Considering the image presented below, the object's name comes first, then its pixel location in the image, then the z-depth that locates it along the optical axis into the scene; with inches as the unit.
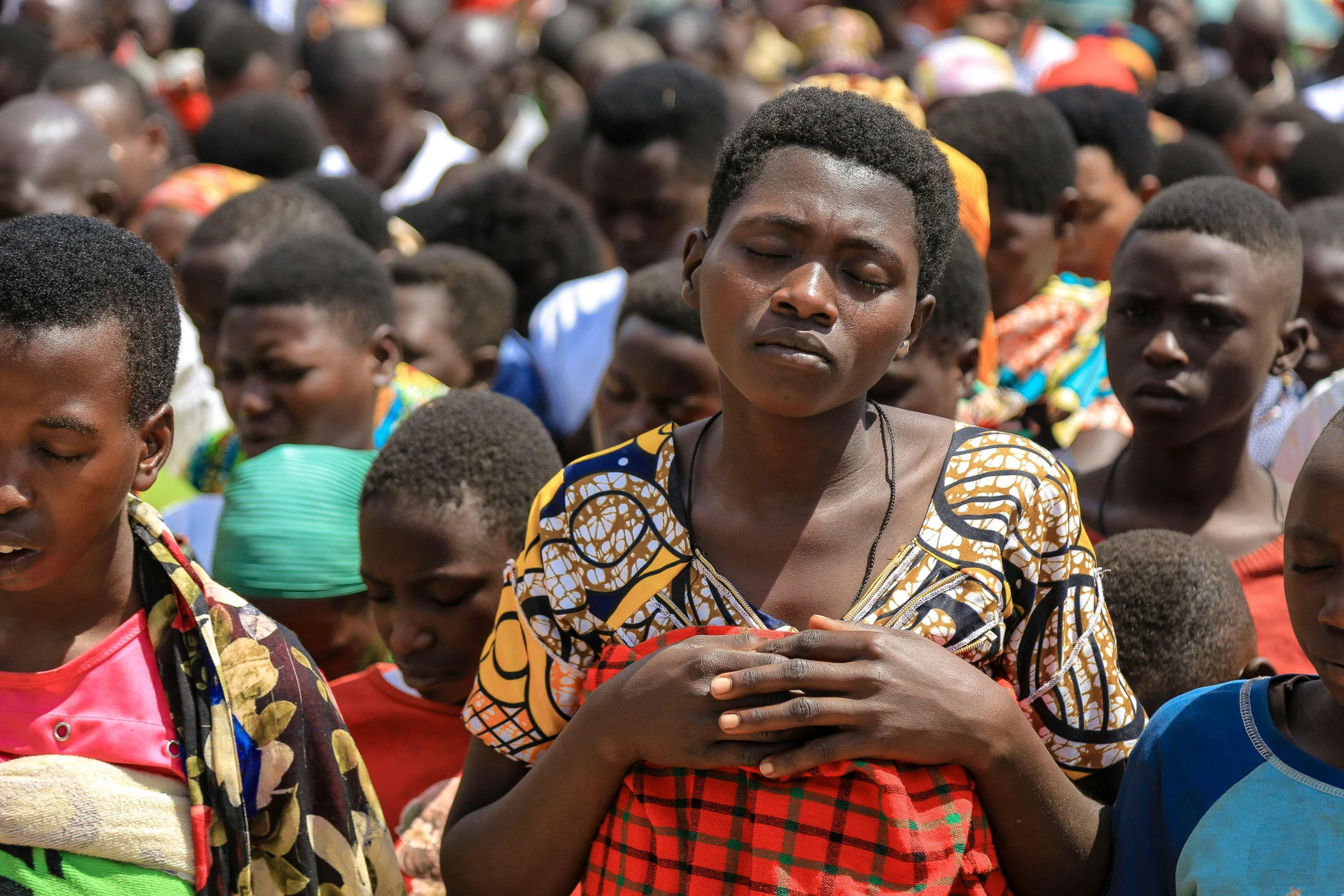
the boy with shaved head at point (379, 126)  305.7
